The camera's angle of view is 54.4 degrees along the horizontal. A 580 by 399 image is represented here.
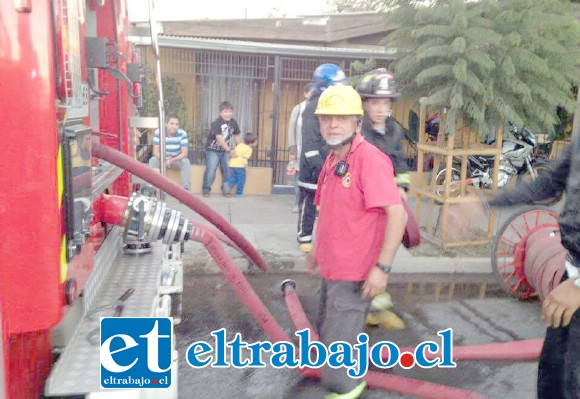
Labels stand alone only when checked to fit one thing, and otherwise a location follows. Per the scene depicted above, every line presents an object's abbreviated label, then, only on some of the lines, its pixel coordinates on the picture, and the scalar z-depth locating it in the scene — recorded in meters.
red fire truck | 1.72
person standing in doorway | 9.45
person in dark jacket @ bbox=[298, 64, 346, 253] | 5.59
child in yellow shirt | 9.60
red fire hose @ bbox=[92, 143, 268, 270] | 3.10
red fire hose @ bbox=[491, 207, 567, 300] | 4.58
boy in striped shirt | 9.00
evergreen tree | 5.73
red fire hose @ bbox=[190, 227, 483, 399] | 3.42
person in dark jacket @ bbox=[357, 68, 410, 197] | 4.31
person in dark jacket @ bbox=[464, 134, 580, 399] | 2.31
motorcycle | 9.79
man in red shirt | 3.14
